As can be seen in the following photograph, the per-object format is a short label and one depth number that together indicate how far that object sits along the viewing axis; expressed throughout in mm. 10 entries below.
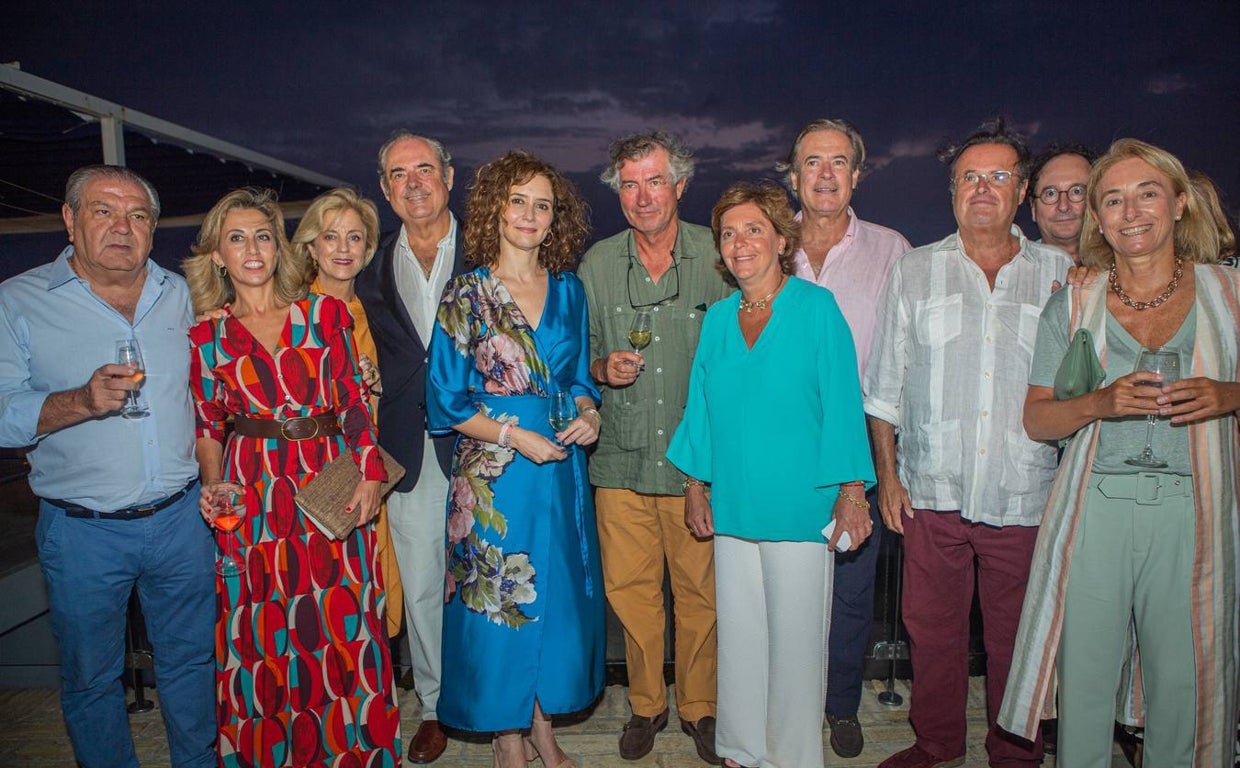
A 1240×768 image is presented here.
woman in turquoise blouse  2621
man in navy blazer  3215
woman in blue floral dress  2696
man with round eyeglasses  3359
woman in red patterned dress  2615
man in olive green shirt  3096
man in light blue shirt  2648
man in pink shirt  3131
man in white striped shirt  2719
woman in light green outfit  2320
